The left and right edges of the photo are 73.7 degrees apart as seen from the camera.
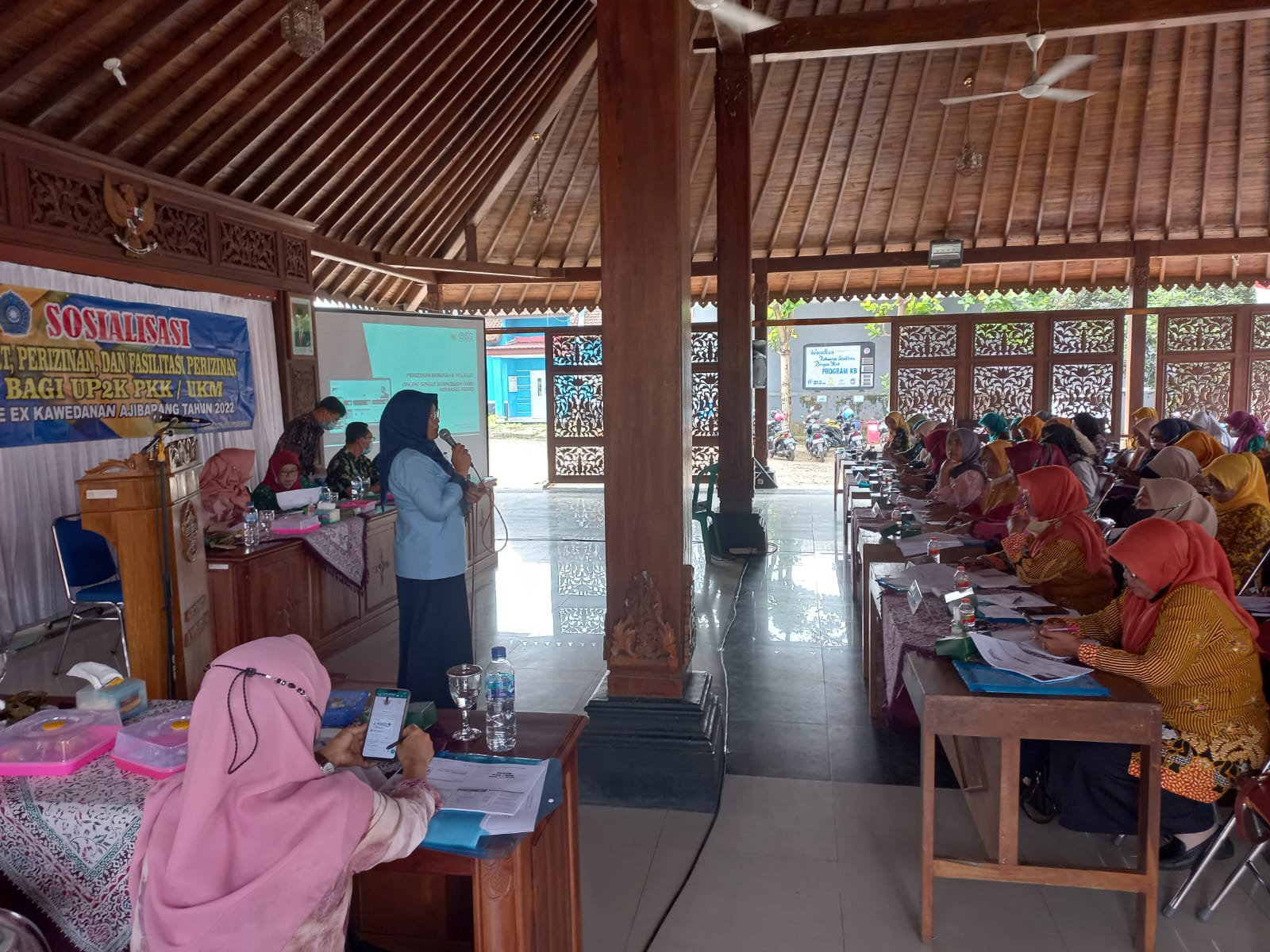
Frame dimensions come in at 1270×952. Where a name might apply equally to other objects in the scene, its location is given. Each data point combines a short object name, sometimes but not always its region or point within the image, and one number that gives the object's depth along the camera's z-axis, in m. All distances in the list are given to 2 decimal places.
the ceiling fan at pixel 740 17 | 4.94
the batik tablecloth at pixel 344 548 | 4.47
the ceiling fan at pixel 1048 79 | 5.51
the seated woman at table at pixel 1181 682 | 2.24
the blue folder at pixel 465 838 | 1.52
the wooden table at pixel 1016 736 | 2.10
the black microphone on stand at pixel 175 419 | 2.87
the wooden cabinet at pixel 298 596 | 3.92
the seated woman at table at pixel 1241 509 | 3.83
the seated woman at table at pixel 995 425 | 8.16
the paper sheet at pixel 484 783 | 1.58
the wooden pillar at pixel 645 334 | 3.02
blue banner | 4.98
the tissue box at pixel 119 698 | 2.00
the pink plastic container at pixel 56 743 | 1.74
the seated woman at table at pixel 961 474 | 5.11
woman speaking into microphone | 3.47
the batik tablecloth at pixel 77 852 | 1.62
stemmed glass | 1.94
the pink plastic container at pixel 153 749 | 1.74
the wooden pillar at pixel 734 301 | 6.87
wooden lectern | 2.57
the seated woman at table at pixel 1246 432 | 7.56
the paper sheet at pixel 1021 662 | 2.19
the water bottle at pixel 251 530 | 4.09
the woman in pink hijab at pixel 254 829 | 1.34
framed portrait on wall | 7.70
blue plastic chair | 4.25
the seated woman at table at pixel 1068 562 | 3.29
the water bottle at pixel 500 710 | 1.88
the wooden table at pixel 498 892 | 1.55
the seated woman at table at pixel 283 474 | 5.11
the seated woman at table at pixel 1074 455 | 5.60
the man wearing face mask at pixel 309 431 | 5.74
